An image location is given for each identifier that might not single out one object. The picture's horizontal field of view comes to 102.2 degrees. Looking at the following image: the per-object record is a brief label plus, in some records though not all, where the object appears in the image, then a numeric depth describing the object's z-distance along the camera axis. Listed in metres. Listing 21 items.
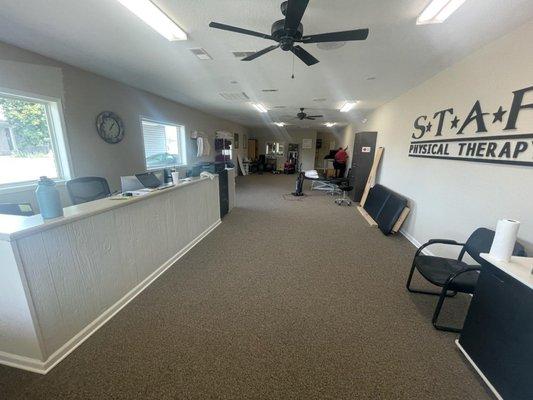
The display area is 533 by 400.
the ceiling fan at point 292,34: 1.64
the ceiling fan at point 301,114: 6.50
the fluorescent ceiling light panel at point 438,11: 1.68
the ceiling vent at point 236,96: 4.86
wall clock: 3.72
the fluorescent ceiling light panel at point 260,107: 6.01
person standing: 8.40
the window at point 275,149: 13.54
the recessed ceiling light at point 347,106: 5.52
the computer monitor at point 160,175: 2.82
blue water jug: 1.41
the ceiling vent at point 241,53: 2.74
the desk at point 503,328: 1.18
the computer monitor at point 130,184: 2.50
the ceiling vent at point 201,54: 2.68
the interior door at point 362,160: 6.01
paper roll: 1.39
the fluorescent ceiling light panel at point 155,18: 1.80
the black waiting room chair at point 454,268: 1.76
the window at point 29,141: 2.65
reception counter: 1.33
